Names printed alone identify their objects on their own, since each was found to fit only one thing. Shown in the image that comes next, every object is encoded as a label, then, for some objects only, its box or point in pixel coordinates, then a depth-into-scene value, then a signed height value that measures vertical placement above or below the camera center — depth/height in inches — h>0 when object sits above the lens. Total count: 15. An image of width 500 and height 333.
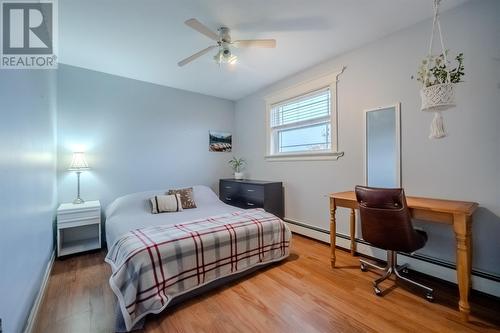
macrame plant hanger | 60.9 +19.3
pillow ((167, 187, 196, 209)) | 124.2 -19.3
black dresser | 131.6 -20.0
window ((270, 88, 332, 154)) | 119.0 +26.2
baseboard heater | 68.2 -36.6
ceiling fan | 78.6 +48.6
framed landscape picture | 169.8 +20.3
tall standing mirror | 89.4 +8.1
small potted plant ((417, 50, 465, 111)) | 61.0 +24.0
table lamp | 109.7 +0.9
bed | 60.5 -30.4
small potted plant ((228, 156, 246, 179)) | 169.7 +0.2
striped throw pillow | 114.8 -21.4
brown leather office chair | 66.7 -19.4
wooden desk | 58.6 -16.4
